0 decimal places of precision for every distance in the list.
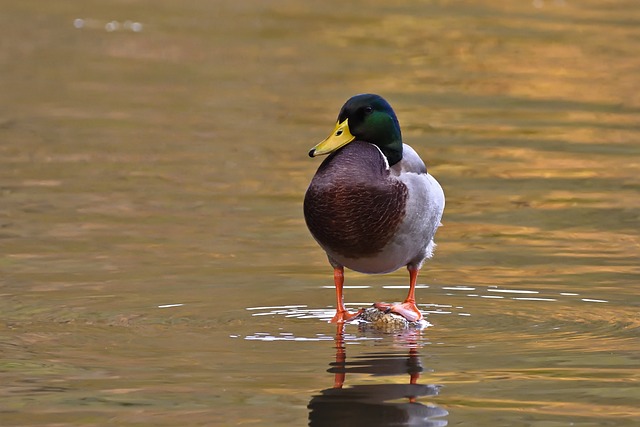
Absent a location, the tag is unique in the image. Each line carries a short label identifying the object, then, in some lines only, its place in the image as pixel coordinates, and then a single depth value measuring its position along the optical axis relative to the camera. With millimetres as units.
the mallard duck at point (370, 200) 14883
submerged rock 15023
